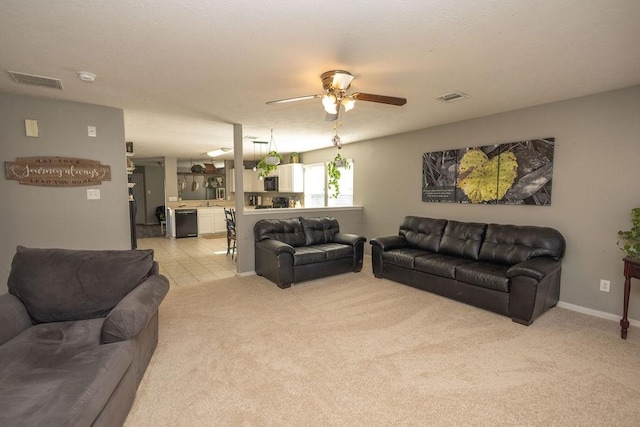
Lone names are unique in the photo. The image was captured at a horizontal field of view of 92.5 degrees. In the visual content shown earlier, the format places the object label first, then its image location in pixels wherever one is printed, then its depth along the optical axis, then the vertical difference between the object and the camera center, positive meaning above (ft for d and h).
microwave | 28.98 +1.07
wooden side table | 9.01 -2.46
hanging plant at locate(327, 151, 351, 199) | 17.56 +1.26
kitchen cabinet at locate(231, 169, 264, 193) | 31.25 +1.27
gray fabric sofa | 4.40 -2.85
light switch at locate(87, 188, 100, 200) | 12.61 +0.03
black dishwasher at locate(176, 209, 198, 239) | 28.30 -2.63
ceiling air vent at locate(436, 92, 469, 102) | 11.03 +3.59
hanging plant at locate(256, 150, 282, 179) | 18.07 +1.88
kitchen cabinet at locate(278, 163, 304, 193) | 26.76 +1.47
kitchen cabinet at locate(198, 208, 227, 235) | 29.48 -2.57
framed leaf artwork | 12.40 +0.93
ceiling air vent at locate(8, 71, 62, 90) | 9.21 +3.60
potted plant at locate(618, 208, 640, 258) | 9.30 -1.32
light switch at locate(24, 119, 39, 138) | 11.32 +2.49
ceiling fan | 8.29 +2.80
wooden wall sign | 11.34 +0.91
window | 22.89 +0.56
